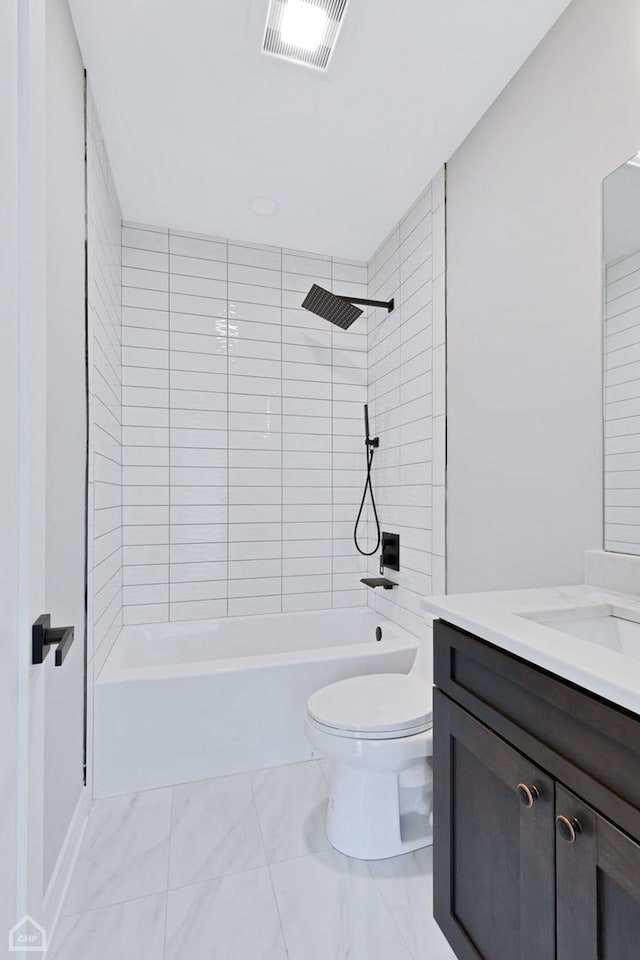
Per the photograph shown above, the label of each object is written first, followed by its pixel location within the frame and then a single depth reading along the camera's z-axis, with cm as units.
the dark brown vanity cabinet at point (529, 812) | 68
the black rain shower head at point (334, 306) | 248
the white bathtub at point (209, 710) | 186
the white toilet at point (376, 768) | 150
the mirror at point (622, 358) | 124
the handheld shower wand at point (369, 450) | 287
